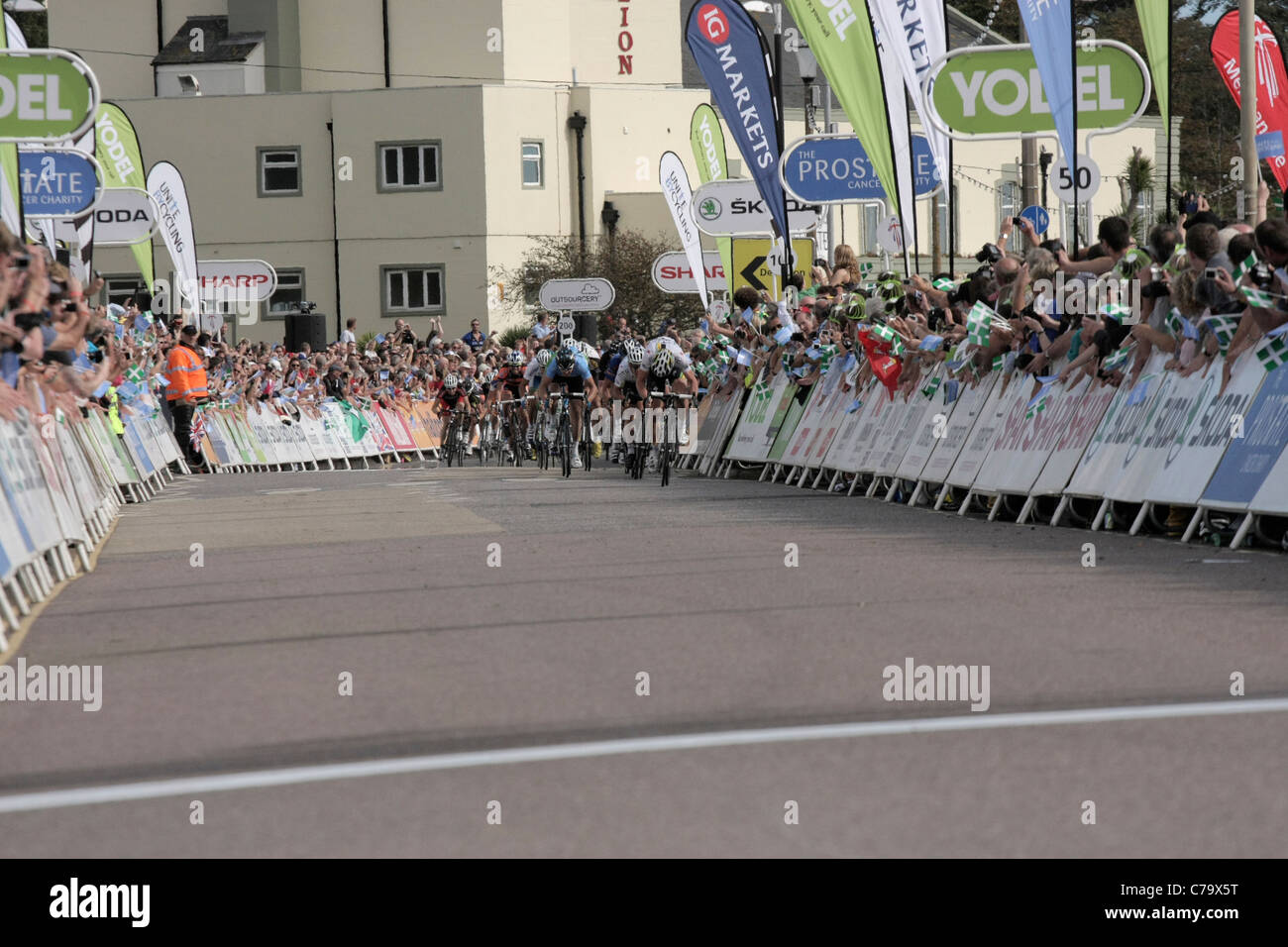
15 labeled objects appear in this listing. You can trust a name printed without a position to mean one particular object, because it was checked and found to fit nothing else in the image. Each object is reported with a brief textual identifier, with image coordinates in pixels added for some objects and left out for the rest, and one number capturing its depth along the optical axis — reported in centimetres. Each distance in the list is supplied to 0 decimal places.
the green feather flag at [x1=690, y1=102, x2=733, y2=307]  3522
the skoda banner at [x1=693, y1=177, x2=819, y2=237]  3212
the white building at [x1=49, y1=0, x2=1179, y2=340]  6369
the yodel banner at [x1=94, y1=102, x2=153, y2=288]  3203
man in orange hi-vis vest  3403
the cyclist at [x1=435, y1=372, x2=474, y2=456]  4153
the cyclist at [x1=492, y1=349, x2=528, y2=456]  3992
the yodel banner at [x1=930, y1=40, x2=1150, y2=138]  2064
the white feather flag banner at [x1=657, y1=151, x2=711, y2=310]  3594
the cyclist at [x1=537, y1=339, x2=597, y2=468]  2920
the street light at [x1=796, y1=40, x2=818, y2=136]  3628
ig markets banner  2897
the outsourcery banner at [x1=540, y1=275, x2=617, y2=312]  4006
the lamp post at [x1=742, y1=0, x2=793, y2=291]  2928
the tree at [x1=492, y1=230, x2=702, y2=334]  6281
